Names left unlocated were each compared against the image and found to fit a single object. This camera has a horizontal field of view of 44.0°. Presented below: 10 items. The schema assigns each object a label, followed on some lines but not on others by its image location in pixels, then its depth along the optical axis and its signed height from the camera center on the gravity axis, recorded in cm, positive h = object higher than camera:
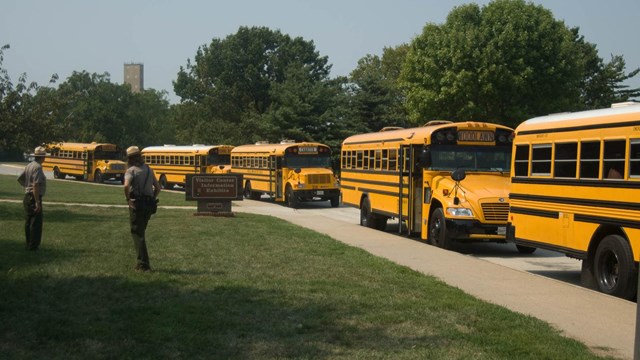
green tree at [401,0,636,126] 3969 +482
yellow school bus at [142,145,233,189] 4122 -40
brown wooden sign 2288 -96
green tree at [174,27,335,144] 6812 +688
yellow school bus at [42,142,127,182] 5144 -66
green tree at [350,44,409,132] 5170 +342
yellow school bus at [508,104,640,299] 1011 -43
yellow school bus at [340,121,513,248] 1539 -47
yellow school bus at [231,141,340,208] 3008 -69
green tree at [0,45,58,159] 2155 +89
